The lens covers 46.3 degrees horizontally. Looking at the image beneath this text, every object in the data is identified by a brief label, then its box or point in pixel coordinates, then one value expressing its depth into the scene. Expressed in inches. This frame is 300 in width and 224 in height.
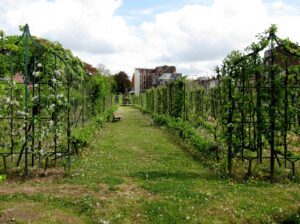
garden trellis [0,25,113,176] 285.3
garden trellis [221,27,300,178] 289.4
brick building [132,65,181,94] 3243.6
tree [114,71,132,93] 3043.8
